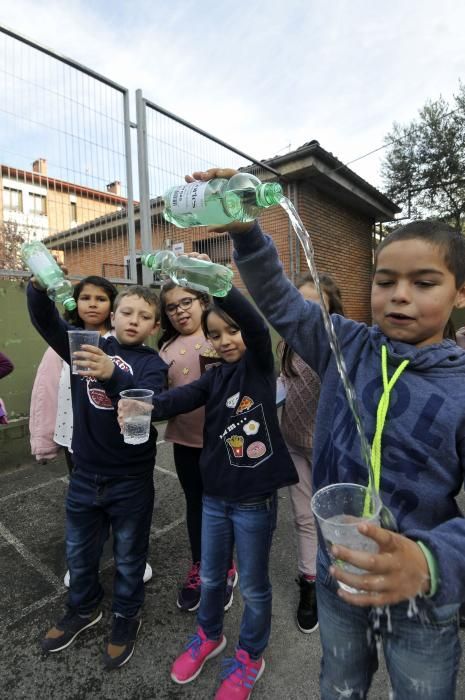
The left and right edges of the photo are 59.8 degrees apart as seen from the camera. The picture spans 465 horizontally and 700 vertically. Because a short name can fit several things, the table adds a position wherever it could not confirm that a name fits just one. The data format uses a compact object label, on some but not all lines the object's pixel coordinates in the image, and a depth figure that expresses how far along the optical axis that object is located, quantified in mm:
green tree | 14445
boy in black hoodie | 1961
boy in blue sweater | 1057
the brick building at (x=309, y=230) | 4938
